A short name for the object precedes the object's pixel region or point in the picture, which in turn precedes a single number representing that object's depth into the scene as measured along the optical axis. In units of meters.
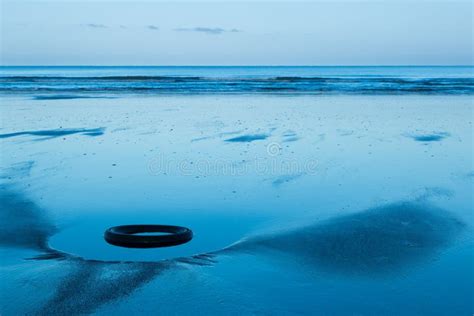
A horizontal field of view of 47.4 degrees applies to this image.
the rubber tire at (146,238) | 5.38
